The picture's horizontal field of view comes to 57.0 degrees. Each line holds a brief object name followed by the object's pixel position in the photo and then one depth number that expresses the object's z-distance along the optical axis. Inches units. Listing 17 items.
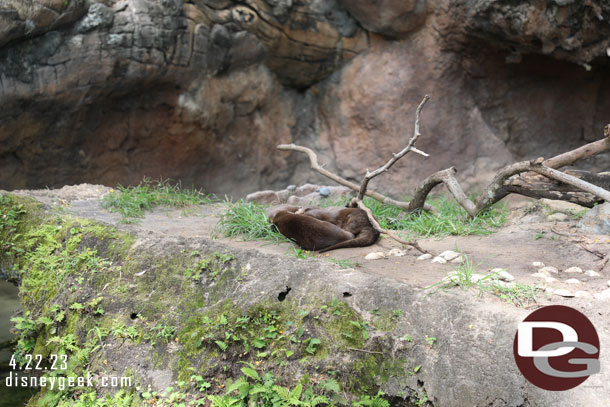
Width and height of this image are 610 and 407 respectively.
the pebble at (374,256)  174.7
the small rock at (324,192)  292.5
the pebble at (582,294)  127.0
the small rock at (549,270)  148.0
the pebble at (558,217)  199.0
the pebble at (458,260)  161.3
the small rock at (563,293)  128.3
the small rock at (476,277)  136.5
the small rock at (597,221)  178.7
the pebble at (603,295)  125.3
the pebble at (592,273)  145.0
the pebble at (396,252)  178.4
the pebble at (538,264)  153.9
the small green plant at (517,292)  127.3
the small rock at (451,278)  136.8
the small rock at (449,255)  165.9
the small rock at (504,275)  139.0
